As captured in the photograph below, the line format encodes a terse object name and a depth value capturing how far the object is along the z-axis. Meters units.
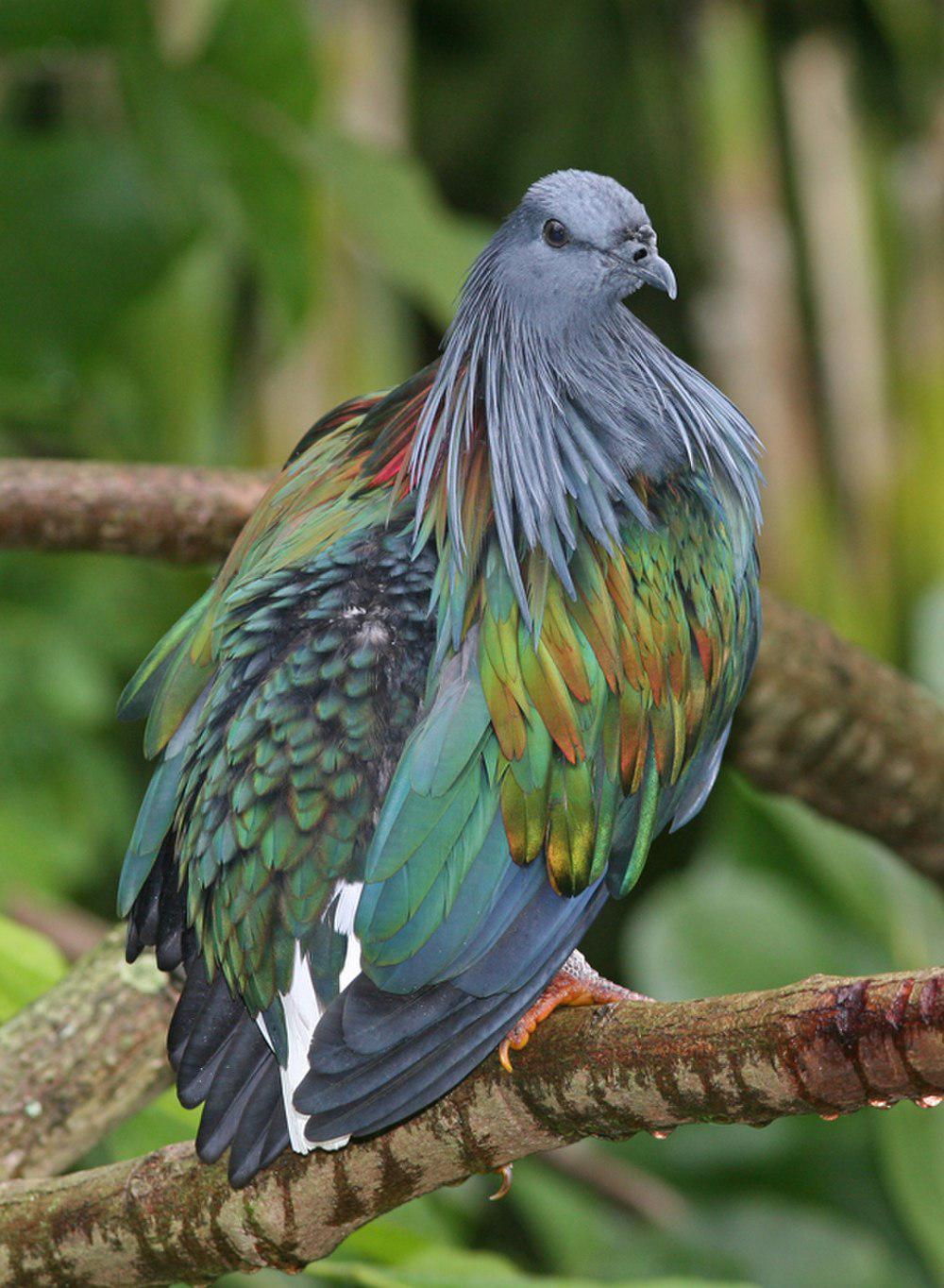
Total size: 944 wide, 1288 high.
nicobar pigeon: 4.68
